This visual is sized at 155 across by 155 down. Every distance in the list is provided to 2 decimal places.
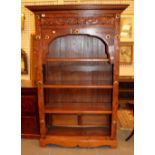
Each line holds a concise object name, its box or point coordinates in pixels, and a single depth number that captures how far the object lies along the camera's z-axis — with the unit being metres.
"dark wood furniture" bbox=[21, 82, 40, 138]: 3.35
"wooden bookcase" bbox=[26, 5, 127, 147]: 2.86
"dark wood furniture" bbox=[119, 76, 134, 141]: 4.94
